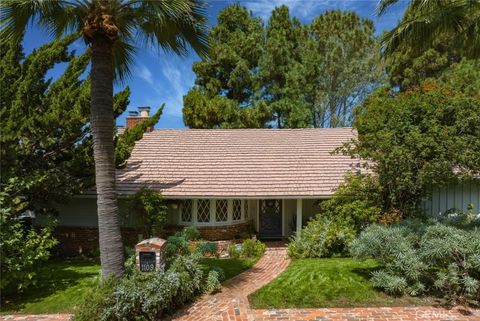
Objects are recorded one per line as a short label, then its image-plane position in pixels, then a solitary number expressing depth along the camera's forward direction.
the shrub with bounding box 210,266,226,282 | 9.84
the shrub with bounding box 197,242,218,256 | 12.47
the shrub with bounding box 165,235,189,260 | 10.24
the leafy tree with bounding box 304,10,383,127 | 27.56
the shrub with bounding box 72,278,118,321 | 7.08
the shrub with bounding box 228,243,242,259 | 12.85
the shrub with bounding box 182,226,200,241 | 13.48
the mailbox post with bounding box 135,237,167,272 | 8.59
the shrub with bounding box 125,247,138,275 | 8.87
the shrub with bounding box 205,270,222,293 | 9.06
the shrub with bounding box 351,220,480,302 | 8.12
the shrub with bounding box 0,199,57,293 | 8.23
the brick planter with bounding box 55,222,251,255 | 14.38
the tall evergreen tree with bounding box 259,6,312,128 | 26.42
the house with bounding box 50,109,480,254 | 14.26
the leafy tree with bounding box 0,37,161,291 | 8.66
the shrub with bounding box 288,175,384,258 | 12.59
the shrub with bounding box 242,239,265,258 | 12.98
